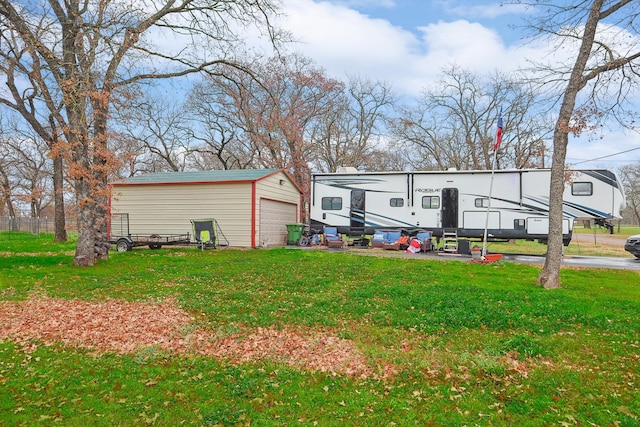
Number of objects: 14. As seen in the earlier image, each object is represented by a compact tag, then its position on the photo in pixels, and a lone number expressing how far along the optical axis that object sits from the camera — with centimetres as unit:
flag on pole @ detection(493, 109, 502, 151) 1246
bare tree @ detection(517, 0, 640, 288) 901
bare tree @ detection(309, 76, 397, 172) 3262
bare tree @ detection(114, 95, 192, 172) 3099
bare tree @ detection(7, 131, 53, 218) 3803
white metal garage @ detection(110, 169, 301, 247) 1811
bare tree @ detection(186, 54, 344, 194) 2892
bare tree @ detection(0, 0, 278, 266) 1082
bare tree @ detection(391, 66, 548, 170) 2998
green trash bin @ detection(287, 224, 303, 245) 2030
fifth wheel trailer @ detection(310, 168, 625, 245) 1577
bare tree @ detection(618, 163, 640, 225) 5216
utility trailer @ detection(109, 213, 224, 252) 1717
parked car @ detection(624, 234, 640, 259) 1514
